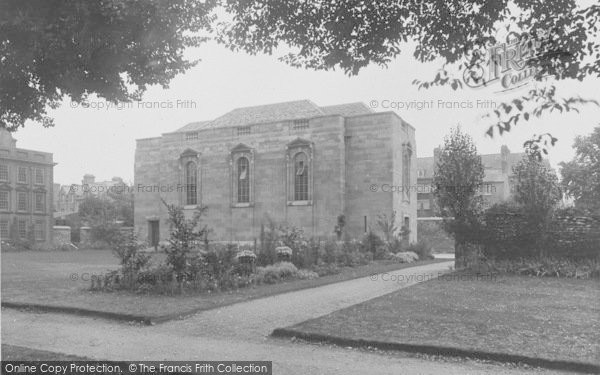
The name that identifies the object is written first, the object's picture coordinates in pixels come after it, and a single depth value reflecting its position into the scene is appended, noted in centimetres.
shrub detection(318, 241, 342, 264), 2070
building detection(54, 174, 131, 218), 8714
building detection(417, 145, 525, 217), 6744
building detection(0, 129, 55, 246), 5250
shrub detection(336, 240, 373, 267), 2188
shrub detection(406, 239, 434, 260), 2862
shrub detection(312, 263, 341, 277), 1821
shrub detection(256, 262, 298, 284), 1523
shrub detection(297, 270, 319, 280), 1679
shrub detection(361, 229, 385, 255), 2704
